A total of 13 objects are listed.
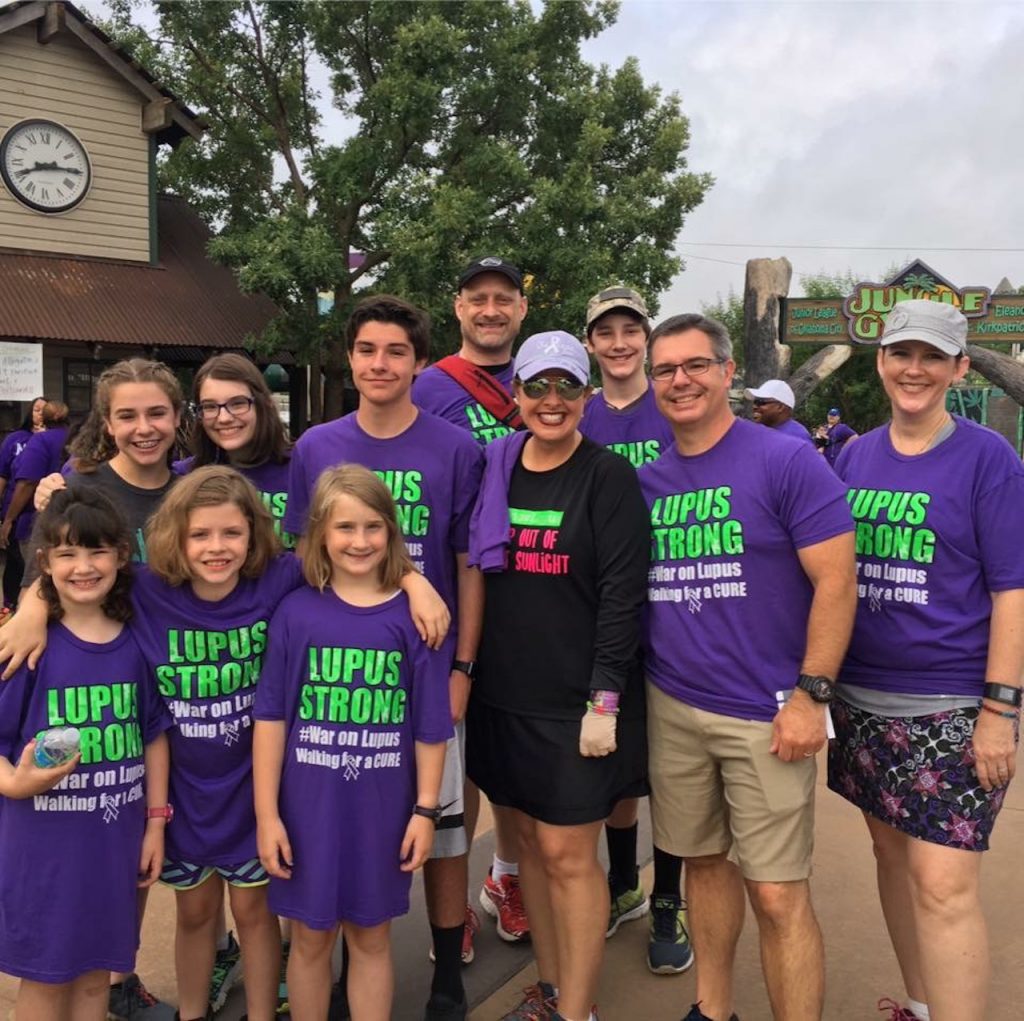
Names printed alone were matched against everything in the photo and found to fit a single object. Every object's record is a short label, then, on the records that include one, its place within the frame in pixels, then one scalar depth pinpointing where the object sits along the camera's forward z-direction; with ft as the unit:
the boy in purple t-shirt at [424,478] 8.86
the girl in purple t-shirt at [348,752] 7.73
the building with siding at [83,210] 39.01
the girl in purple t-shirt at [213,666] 7.93
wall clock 39.04
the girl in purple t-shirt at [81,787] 7.29
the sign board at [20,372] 35.47
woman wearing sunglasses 8.10
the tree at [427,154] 43.96
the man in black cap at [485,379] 10.66
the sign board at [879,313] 36.27
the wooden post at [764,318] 36.01
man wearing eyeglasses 7.80
